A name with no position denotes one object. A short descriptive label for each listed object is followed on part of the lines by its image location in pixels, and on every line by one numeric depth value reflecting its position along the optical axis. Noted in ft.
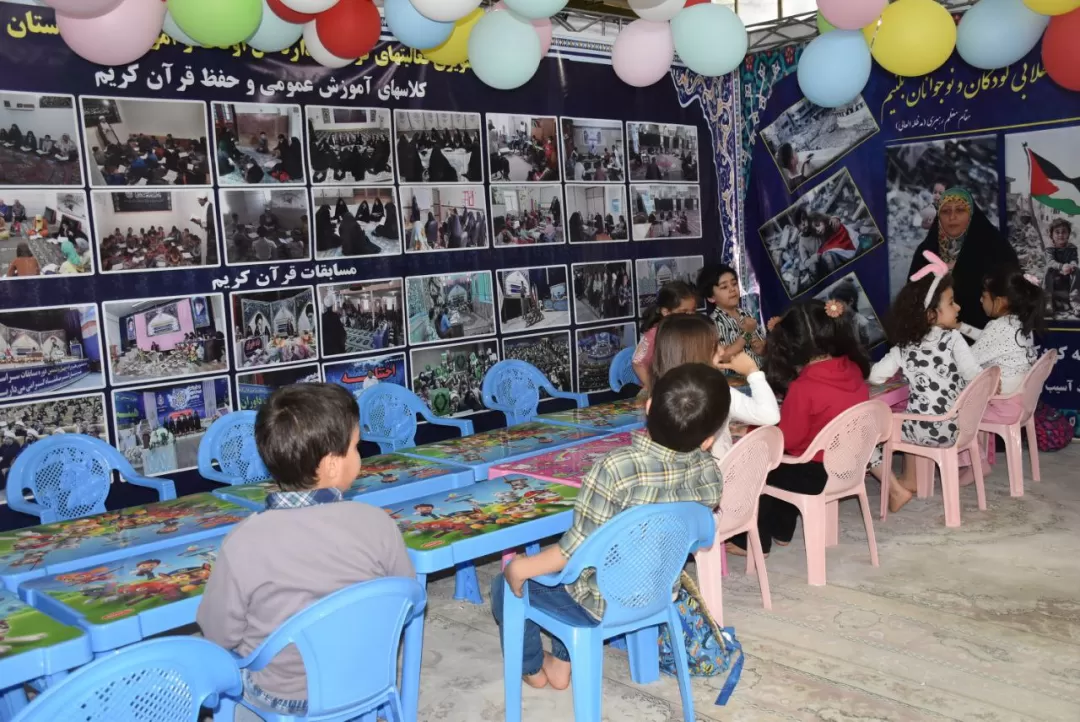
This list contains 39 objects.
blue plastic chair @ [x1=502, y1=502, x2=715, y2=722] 8.35
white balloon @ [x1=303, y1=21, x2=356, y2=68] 15.80
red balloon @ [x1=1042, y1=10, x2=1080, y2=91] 15.96
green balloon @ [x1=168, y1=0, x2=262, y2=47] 12.78
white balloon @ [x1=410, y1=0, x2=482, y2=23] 13.33
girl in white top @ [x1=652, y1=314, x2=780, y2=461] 11.09
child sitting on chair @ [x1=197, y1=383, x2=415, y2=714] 7.11
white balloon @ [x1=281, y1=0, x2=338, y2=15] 13.11
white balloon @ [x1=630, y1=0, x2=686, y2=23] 15.46
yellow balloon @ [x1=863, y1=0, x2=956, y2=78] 16.39
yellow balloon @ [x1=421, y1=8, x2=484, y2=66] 17.44
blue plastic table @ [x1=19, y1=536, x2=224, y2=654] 7.43
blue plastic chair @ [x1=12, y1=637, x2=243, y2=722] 5.34
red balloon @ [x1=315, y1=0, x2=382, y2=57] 14.74
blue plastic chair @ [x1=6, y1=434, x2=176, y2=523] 12.80
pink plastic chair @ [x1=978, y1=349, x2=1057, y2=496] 17.19
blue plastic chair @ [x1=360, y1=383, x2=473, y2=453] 16.26
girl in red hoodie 14.12
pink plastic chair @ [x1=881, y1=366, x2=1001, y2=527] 15.51
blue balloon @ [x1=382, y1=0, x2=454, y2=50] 14.93
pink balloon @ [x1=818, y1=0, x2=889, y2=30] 15.08
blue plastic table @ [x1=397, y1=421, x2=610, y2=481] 12.47
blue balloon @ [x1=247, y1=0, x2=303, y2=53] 15.00
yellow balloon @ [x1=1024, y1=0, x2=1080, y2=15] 15.15
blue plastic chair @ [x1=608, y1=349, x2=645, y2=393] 19.85
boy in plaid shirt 8.58
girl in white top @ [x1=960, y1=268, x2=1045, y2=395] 17.57
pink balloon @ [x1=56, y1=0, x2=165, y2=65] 12.96
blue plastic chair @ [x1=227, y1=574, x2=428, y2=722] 6.88
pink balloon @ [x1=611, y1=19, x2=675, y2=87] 17.28
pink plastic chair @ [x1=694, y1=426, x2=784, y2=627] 11.39
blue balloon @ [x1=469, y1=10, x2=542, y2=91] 15.99
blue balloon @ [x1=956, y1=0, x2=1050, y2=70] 16.65
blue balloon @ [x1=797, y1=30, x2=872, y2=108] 17.12
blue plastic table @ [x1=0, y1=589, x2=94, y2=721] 6.80
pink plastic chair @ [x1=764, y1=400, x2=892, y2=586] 13.14
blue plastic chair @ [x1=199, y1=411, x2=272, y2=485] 13.84
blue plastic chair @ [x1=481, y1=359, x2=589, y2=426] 18.34
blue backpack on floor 10.62
